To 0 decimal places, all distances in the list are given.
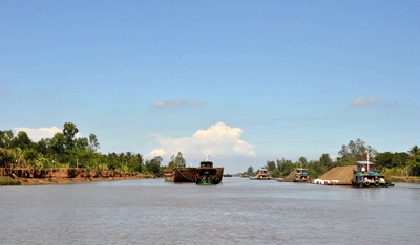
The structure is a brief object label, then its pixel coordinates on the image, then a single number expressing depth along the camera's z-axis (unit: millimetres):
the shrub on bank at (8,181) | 147862
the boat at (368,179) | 139125
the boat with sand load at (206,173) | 181500
